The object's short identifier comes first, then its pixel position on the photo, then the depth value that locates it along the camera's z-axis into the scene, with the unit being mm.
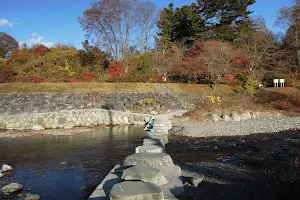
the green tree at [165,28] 32375
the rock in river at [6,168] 8289
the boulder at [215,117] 17227
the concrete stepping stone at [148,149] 7641
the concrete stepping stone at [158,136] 10994
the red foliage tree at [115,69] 27891
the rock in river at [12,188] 6590
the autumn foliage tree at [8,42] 49644
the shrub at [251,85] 23594
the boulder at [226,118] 17094
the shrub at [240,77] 27016
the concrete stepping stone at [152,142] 8998
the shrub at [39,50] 29875
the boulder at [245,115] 17484
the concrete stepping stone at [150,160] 6447
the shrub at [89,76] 26822
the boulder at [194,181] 6117
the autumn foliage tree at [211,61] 25078
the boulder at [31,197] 6190
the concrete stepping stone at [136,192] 4363
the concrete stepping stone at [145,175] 5453
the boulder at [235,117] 17142
